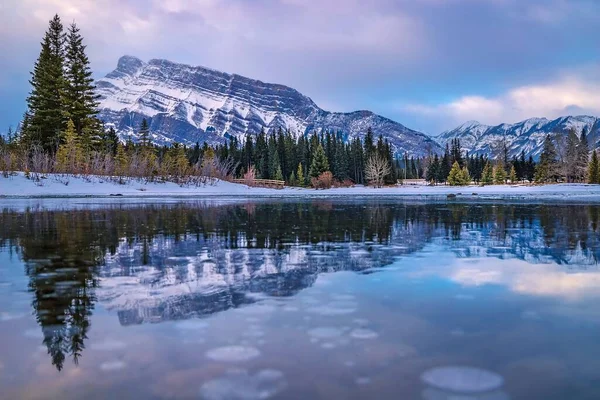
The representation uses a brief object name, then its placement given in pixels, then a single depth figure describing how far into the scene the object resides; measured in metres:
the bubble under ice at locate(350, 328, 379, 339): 3.97
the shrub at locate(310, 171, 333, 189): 69.93
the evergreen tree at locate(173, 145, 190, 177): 49.19
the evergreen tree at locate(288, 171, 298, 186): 87.94
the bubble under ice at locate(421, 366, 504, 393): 3.04
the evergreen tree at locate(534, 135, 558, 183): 81.88
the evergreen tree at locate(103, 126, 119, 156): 71.18
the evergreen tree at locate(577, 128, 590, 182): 81.61
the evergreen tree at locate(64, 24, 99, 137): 46.62
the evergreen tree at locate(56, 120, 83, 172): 38.81
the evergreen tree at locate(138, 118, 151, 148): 71.50
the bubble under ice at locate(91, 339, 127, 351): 3.76
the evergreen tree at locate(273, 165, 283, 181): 91.05
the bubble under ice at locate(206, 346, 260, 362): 3.52
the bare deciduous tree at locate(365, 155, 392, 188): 80.81
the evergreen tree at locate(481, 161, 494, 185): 91.24
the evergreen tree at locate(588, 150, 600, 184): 67.19
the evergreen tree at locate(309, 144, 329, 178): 78.88
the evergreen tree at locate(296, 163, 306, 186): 86.57
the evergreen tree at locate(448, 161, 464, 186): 88.06
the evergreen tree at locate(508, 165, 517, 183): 92.11
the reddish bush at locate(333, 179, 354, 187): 76.94
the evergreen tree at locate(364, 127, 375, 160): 94.94
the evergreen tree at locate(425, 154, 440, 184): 107.69
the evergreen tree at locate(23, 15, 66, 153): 44.59
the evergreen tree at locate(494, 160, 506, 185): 88.69
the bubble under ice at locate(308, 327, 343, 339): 4.01
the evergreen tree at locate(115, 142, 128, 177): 42.27
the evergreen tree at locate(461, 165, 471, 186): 89.06
